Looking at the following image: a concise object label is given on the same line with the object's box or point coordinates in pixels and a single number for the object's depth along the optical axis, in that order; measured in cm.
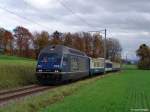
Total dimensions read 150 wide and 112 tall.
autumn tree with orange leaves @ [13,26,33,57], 4721
